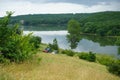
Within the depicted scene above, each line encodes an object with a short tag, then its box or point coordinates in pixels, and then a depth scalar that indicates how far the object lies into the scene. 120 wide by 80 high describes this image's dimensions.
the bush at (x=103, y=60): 17.35
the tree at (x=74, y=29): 48.53
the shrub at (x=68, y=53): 19.04
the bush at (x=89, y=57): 16.95
